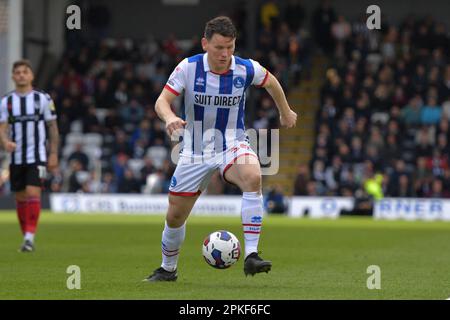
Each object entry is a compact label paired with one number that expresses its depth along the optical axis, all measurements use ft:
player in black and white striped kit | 91.35
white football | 61.98
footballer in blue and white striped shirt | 60.59
